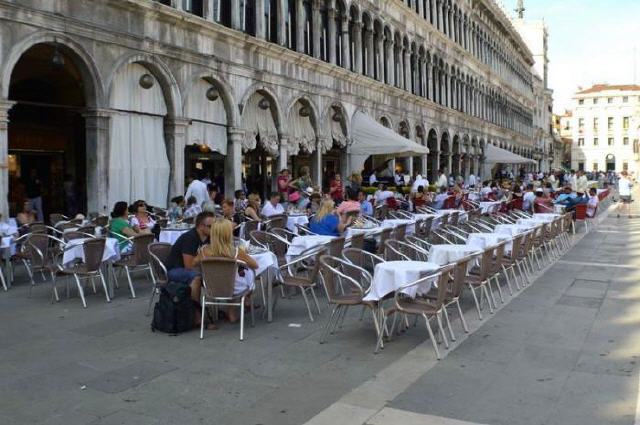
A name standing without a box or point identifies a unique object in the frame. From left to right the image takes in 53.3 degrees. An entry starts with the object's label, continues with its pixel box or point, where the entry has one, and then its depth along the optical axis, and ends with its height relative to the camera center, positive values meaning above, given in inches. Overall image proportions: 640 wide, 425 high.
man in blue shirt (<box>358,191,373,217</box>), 544.4 -7.2
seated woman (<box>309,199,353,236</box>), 386.3 -15.1
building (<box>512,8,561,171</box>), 3169.3 +616.0
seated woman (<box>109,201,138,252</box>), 381.4 -16.5
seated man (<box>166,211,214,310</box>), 285.1 -23.5
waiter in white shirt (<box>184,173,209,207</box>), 575.5 +6.9
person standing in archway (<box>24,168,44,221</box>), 631.8 +10.1
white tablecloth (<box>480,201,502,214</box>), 756.6 -11.0
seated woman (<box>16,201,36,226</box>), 454.9 -12.5
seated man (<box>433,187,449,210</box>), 758.9 -3.4
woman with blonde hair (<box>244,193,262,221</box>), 507.2 -7.7
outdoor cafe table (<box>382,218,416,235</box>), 487.3 -20.2
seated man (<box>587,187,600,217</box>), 734.6 -11.6
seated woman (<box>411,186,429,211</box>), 697.0 -1.8
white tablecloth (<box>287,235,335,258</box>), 362.3 -25.6
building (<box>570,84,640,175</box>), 4685.0 +516.8
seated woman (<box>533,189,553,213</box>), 663.8 -8.1
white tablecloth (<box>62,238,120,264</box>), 346.0 -28.2
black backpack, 272.7 -47.8
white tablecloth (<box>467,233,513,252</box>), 387.5 -25.9
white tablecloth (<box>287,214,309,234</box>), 524.3 -18.8
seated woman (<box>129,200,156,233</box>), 422.6 -13.0
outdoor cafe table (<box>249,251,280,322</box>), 296.7 -33.0
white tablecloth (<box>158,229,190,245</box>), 414.9 -23.4
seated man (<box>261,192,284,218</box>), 523.3 -7.1
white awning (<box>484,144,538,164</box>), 1556.0 +103.6
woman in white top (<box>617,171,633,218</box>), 976.3 +8.8
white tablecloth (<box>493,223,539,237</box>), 452.9 -23.3
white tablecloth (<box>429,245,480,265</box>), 330.6 -29.5
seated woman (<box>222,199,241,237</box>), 419.5 -6.7
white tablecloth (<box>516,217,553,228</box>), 503.4 -20.6
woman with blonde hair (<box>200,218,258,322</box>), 271.1 -22.1
